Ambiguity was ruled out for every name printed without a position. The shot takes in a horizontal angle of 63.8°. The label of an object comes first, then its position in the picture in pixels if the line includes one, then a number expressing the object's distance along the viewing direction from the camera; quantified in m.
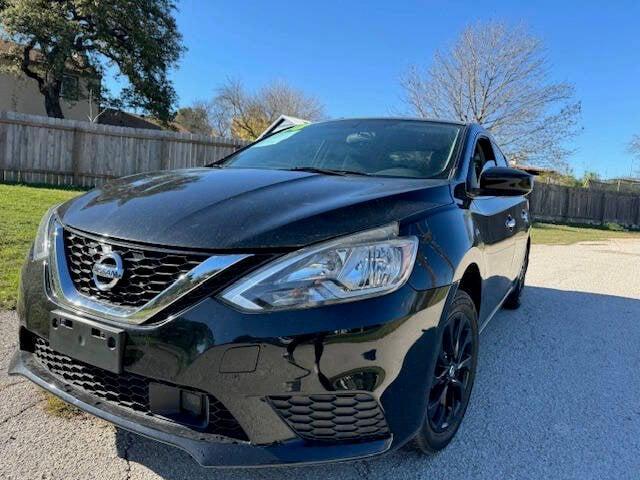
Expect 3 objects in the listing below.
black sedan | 1.68
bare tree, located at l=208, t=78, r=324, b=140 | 40.41
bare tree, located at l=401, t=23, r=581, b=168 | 22.58
